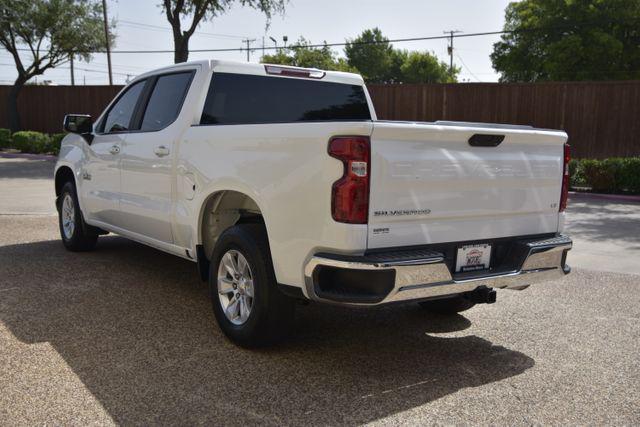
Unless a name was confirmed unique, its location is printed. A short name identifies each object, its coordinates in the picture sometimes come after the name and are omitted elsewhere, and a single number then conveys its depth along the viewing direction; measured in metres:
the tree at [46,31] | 27.23
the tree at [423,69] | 104.75
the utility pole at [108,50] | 29.99
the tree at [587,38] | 41.91
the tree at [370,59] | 107.62
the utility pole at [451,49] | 90.45
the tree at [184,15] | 23.39
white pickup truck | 3.67
